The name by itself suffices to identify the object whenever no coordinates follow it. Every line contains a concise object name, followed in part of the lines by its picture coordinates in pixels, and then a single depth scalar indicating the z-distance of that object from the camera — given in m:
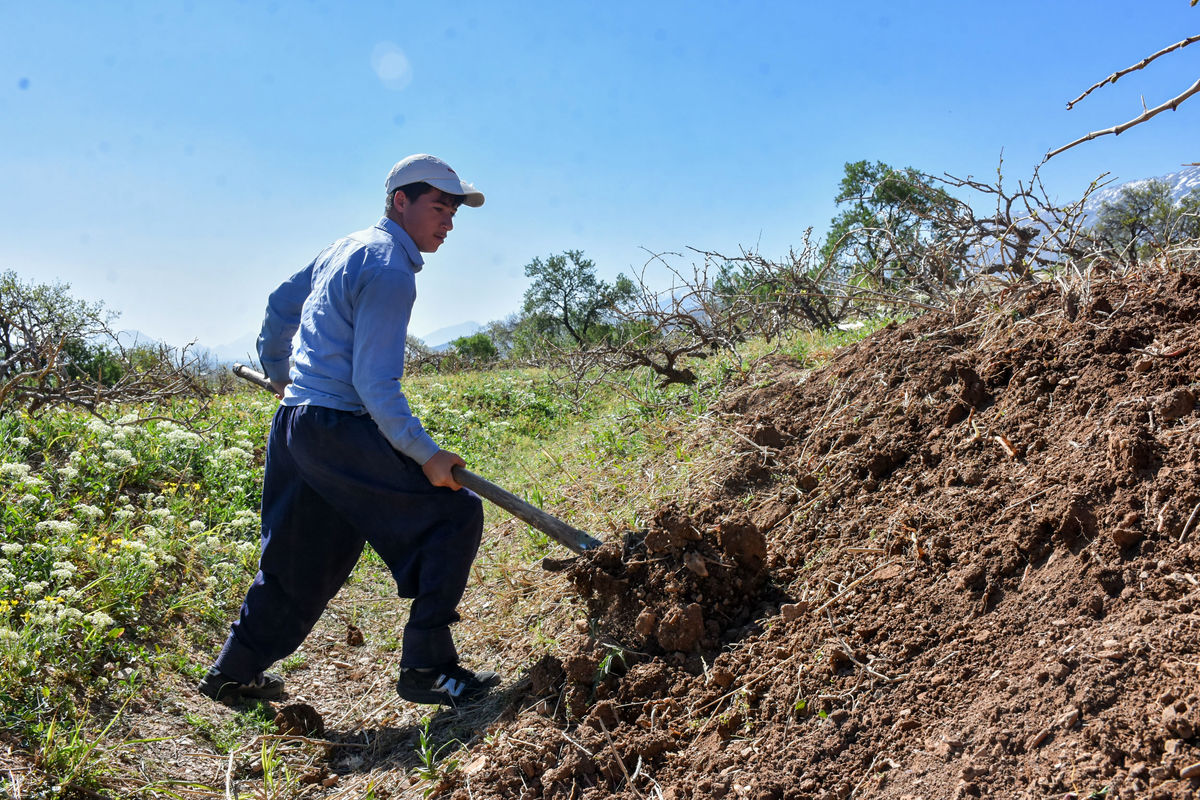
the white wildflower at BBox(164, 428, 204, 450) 5.57
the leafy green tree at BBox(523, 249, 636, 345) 29.60
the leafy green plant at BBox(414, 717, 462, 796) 2.58
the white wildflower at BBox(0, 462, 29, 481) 4.08
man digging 2.88
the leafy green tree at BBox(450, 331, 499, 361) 22.26
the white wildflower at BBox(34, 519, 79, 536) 3.72
